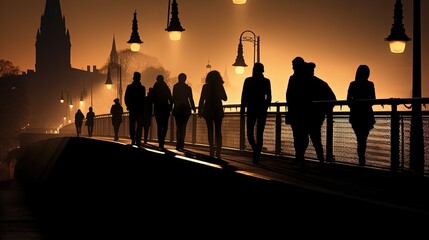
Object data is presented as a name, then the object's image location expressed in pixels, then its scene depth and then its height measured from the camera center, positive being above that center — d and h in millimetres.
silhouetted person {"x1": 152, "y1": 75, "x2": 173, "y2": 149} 18641 +260
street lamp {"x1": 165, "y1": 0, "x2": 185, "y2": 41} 24500 +2605
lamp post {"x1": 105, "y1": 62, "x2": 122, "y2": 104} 47062 +2235
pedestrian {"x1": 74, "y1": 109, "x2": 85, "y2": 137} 50803 -475
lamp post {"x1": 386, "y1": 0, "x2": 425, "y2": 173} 11430 +811
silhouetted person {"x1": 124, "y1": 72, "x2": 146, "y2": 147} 20016 +329
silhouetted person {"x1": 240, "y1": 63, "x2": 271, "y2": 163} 13492 +262
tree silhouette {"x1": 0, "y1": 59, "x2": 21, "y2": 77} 169250 +8964
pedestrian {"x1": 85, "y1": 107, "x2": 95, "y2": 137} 47156 -430
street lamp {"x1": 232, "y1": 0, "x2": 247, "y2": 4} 22769 +3137
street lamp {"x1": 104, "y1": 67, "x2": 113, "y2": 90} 52272 +1896
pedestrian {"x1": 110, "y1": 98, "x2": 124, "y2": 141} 31991 -88
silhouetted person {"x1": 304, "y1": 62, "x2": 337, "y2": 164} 12594 +256
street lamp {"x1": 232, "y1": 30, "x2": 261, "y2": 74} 31562 +2202
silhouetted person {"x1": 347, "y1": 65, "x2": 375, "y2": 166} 13125 +97
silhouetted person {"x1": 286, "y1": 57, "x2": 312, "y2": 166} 12484 +132
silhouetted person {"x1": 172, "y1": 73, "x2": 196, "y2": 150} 17875 +256
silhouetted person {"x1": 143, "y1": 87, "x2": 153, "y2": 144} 21031 -77
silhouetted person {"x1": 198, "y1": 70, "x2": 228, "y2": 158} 15508 +264
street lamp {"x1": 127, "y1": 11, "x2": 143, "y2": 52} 29844 +2635
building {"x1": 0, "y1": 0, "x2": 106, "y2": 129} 152500 +2284
